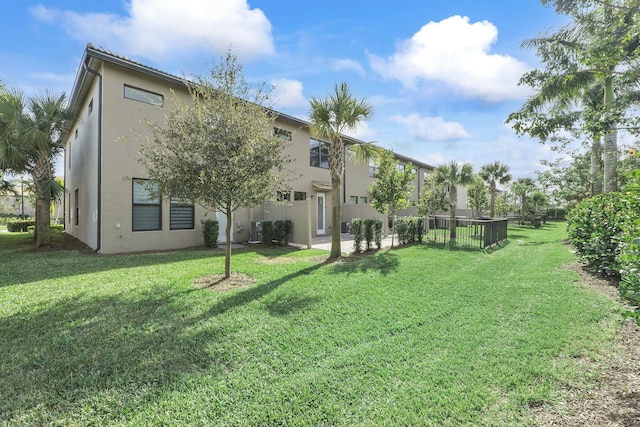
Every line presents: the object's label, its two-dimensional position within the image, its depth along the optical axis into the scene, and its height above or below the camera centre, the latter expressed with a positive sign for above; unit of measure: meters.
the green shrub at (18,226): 19.72 -1.13
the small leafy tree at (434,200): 15.90 +0.92
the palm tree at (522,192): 35.03 +2.70
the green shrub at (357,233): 10.26 -0.75
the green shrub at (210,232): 11.20 -0.83
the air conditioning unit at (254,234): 13.07 -1.04
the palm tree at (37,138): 10.06 +2.58
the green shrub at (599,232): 6.23 -0.44
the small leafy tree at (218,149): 5.73 +1.28
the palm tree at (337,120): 8.96 +2.95
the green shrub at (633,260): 2.72 -0.44
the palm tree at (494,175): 30.31 +4.11
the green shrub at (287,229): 12.16 -0.76
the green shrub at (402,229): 12.06 -0.70
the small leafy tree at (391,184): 10.98 +1.09
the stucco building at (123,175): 9.62 +1.27
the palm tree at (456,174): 18.44 +2.56
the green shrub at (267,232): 12.03 -0.87
